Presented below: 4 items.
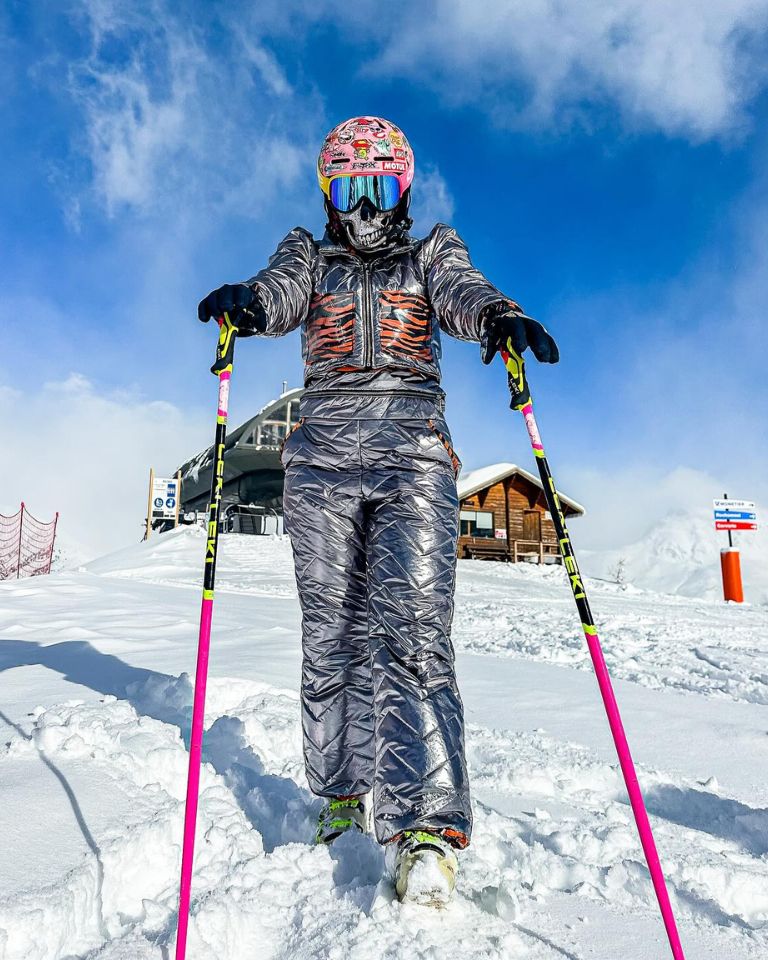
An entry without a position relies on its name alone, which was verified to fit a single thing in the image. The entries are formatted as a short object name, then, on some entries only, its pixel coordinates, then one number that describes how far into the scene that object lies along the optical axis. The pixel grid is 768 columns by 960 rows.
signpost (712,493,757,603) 16.72
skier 1.98
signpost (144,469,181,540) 26.28
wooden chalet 28.19
